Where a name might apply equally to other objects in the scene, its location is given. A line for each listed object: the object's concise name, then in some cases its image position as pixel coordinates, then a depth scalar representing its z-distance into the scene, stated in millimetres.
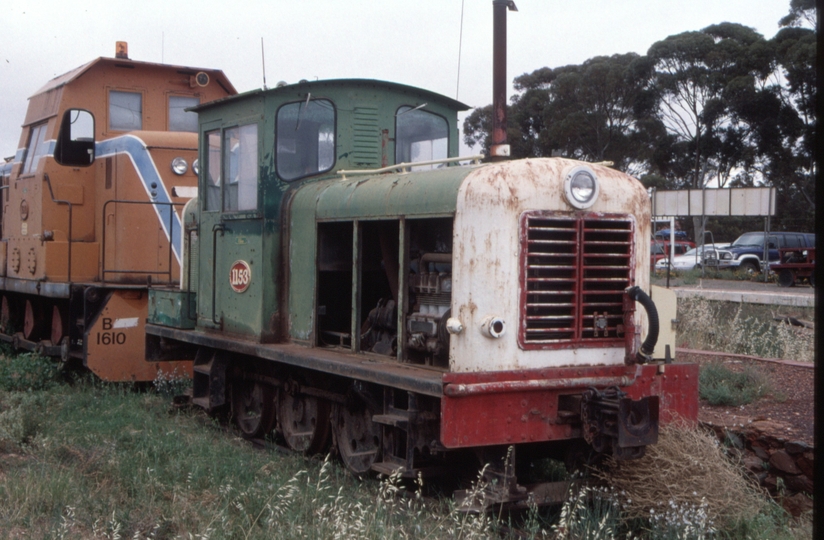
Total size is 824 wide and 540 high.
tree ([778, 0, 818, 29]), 32406
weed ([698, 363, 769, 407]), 7762
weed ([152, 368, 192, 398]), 9750
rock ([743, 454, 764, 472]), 6625
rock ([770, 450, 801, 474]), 6406
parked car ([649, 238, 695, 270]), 36750
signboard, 21375
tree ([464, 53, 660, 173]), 35188
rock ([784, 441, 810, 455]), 6301
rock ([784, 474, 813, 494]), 6286
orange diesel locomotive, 10398
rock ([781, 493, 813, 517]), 6156
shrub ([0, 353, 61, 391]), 9945
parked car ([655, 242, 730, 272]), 29375
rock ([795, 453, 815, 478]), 6268
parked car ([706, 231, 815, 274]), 29203
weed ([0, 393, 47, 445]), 6945
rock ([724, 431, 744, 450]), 6715
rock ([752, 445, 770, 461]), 6613
